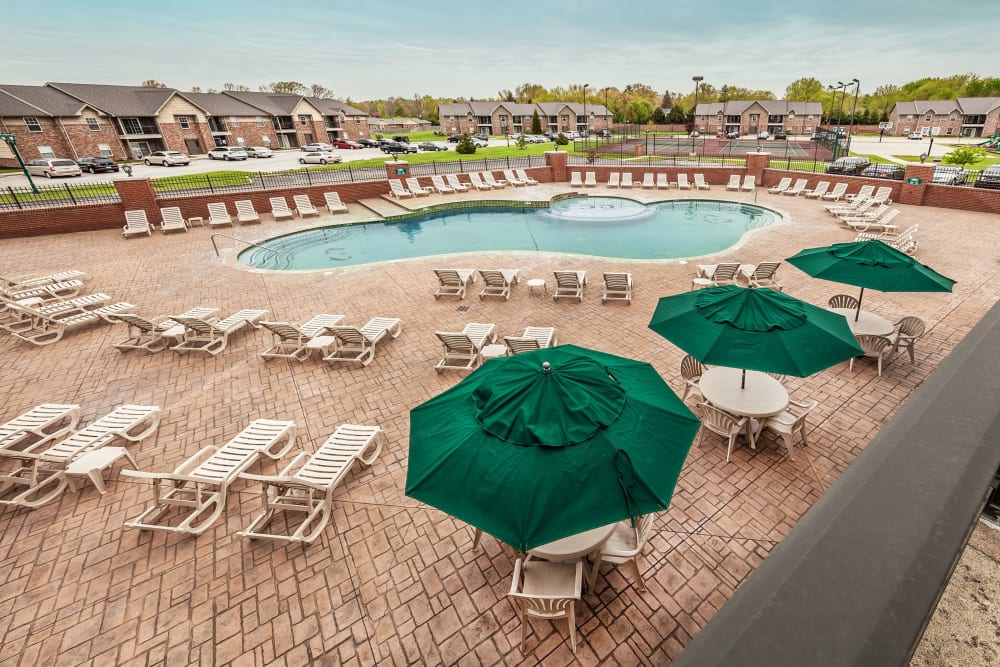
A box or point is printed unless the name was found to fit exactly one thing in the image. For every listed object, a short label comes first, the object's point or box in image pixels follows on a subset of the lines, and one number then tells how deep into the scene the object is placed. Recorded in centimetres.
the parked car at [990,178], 1708
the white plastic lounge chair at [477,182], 2548
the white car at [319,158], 4293
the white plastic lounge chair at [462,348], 783
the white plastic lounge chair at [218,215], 1925
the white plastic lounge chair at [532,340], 764
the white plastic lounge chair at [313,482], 477
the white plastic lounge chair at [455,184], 2500
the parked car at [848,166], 2539
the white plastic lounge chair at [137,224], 1788
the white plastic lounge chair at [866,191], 1817
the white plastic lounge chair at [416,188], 2406
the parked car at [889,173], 1997
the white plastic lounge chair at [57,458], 542
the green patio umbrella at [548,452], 286
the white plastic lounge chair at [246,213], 1981
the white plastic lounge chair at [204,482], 490
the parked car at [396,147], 5156
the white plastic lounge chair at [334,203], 2125
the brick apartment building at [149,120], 4777
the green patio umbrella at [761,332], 466
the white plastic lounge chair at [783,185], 2208
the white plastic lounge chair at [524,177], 2688
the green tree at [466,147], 4525
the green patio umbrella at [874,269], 647
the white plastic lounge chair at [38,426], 600
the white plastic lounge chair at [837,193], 1984
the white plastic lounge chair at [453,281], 1093
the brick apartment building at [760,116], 8006
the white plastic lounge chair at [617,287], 1019
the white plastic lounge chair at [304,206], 2086
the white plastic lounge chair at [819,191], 2053
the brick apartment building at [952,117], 7381
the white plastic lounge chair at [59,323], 964
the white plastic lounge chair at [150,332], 882
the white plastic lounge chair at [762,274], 1049
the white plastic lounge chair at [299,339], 821
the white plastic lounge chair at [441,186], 2472
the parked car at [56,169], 3509
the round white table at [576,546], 368
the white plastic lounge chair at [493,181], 2561
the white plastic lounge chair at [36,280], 1152
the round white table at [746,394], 544
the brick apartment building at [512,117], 8469
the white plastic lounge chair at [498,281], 1080
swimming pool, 1617
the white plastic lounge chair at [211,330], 877
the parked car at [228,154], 4716
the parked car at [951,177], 1829
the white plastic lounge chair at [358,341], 820
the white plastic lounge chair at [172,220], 1856
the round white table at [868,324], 717
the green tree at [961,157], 3114
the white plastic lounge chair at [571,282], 1049
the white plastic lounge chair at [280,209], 2061
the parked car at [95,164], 3753
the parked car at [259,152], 5028
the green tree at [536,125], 7149
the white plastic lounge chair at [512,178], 2636
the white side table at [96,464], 542
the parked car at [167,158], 4294
